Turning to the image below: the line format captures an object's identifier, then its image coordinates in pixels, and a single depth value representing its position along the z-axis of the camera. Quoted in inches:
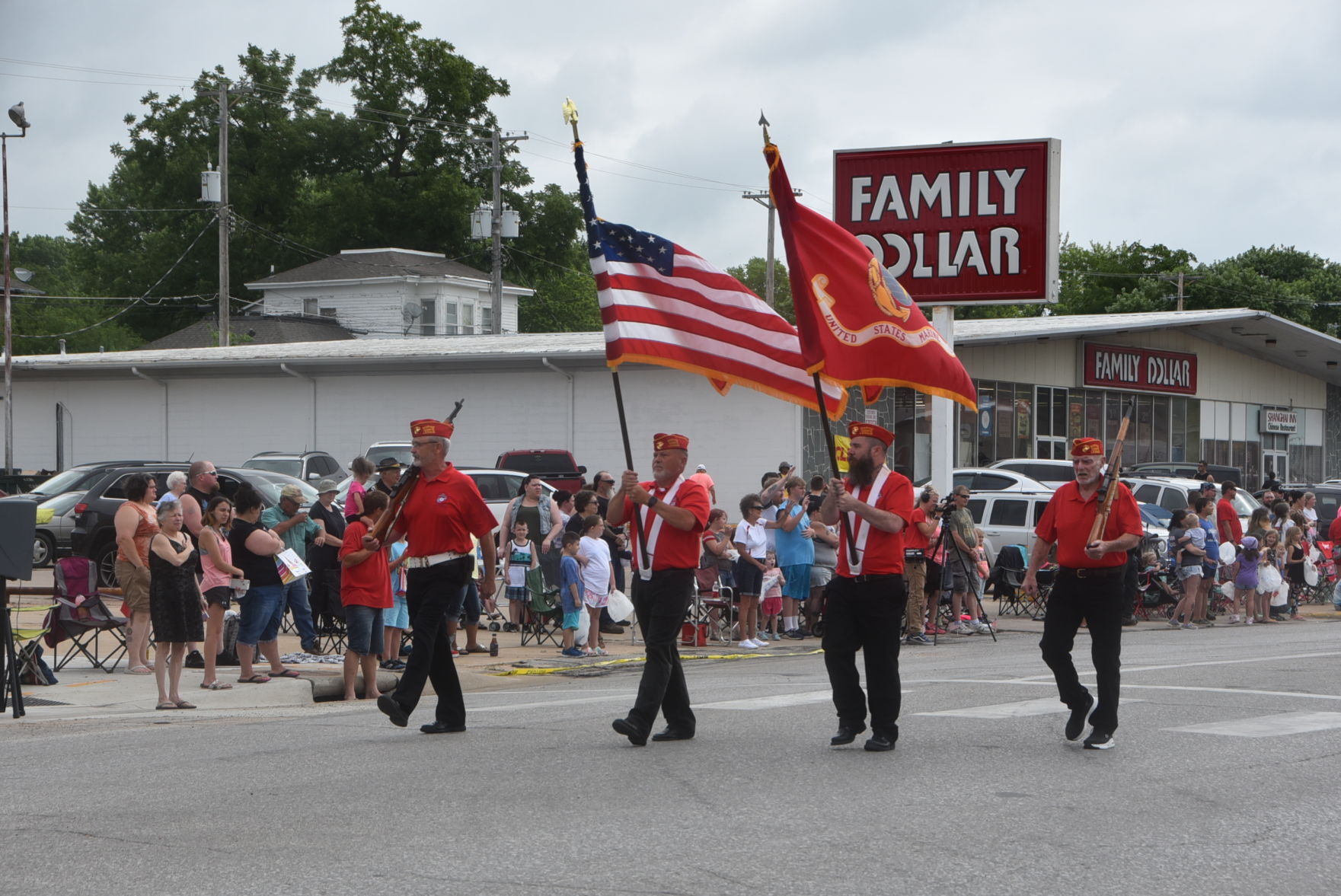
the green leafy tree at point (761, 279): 4185.5
